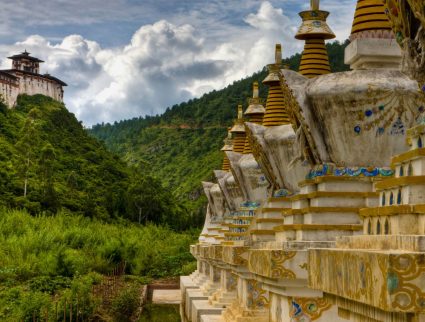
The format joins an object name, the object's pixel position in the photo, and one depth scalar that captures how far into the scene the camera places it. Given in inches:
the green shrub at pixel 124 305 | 1172.5
